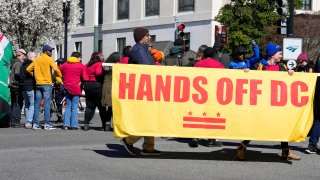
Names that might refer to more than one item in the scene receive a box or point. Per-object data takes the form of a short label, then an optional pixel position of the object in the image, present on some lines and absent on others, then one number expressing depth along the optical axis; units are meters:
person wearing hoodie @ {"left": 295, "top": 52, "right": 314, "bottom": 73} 13.43
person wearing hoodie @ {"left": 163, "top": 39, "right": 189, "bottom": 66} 13.27
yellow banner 9.32
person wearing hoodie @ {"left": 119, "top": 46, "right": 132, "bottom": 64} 13.59
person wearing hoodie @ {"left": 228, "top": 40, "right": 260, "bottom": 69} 11.10
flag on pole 15.07
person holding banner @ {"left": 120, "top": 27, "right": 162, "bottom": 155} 9.87
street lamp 32.03
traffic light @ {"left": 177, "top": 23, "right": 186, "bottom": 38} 25.28
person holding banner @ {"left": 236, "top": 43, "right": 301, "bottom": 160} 9.73
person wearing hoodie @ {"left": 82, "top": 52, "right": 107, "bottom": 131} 14.67
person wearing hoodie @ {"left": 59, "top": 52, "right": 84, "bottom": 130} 14.82
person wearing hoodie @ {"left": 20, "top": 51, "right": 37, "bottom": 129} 14.73
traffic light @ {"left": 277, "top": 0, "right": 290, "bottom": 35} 20.73
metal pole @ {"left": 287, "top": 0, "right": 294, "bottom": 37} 20.89
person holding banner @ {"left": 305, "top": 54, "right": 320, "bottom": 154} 10.55
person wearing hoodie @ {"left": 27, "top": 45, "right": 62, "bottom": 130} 14.31
